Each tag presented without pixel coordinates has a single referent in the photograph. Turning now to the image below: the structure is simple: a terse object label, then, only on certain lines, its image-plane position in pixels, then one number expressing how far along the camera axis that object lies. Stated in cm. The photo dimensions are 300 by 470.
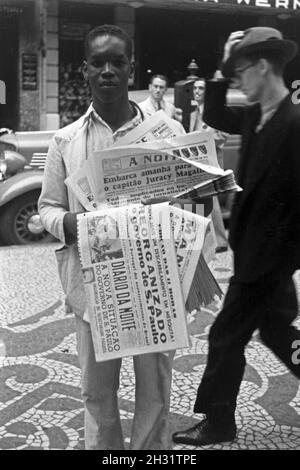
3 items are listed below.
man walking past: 206
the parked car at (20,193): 548
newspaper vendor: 190
